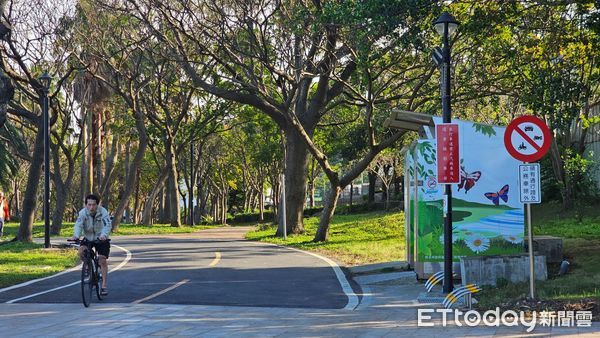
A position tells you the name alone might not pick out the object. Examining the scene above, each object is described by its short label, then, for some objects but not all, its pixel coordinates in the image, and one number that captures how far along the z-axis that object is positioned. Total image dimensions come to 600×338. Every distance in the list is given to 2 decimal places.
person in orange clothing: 23.49
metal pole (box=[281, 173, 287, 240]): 25.85
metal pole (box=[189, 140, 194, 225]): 45.53
